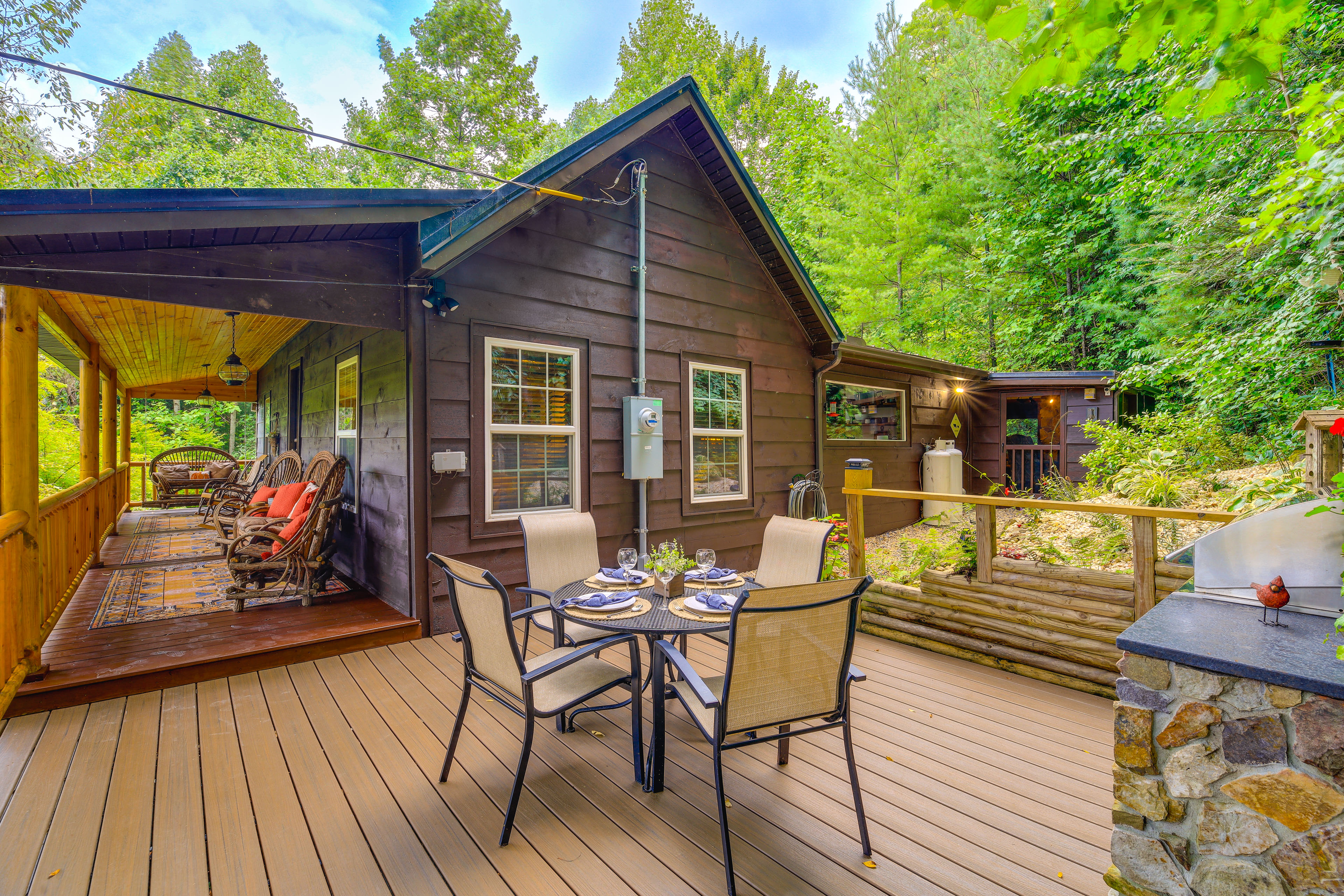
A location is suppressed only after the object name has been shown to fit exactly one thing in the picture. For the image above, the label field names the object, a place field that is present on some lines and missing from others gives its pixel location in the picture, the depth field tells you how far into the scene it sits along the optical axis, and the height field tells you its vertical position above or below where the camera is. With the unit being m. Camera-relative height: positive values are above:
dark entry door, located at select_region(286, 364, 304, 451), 7.18 +0.63
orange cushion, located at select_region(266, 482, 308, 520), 5.00 -0.45
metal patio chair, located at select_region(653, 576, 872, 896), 1.81 -0.74
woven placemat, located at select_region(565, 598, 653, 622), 2.31 -0.69
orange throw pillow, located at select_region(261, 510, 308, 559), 4.37 -0.60
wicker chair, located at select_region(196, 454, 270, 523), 7.60 -0.51
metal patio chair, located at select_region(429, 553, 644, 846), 1.97 -0.84
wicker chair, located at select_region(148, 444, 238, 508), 10.05 -0.54
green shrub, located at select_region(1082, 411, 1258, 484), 6.20 -0.03
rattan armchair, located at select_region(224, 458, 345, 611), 4.08 -0.77
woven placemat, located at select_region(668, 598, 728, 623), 2.29 -0.69
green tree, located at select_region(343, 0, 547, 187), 14.88 +9.28
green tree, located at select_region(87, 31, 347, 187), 11.60 +7.99
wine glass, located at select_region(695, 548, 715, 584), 2.83 -0.57
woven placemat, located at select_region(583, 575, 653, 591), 2.74 -0.67
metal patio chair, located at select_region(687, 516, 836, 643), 2.91 -0.57
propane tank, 8.52 -0.41
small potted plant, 2.62 -0.58
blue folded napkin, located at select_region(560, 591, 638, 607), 2.40 -0.65
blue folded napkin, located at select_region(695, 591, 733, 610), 2.36 -0.65
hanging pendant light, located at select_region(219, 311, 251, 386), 6.25 +0.89
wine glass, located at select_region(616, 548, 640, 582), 2.92 -0.58
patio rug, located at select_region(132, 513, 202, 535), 8.32 -1.12
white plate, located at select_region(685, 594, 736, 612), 2.34 -0.66
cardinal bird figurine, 1.59 -0.43
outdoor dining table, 2.17 -0.70
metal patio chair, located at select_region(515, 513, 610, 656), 3.22 -0.61
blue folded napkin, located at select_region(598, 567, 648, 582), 2.85 -0.65
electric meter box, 4.73 +0.10
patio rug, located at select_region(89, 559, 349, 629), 4.08 -1.17
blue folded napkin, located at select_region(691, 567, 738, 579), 2.81 -0.64
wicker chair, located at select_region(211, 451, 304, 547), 5.91 -0.57
